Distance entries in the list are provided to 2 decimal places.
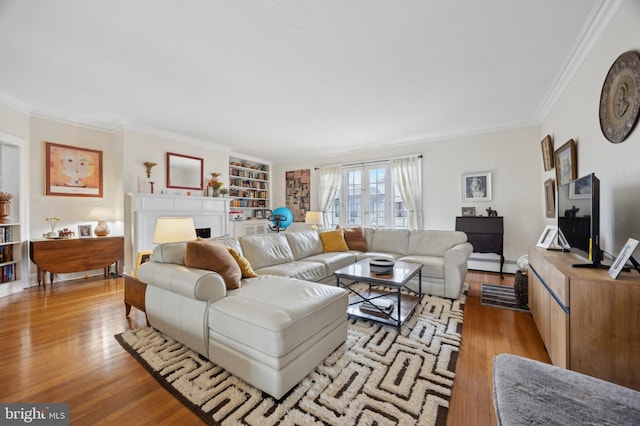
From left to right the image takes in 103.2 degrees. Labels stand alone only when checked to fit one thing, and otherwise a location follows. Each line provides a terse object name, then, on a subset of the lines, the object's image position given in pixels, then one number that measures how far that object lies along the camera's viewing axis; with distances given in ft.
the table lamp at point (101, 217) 13.32
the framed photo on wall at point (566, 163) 8.66
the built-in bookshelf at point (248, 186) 20.51
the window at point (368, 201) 17.80
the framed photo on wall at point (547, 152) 11.15
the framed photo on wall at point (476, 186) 14.66
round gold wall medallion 5.36
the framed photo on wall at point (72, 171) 12.62
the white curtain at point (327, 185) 19.88
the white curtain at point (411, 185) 16.61
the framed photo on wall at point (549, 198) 11.11
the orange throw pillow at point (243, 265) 7.68
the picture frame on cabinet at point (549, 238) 7.78
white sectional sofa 4.75
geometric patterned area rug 4.40
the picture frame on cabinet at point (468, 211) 15.07
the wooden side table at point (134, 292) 7.58
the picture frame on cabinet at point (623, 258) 4.29
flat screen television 5.20
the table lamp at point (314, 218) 17.11
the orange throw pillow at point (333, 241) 13.32
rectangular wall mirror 15.44
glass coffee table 7.57
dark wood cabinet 13.46
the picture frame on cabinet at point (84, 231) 13.44
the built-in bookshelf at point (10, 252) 10.79
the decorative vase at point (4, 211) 10.75
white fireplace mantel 13.47
